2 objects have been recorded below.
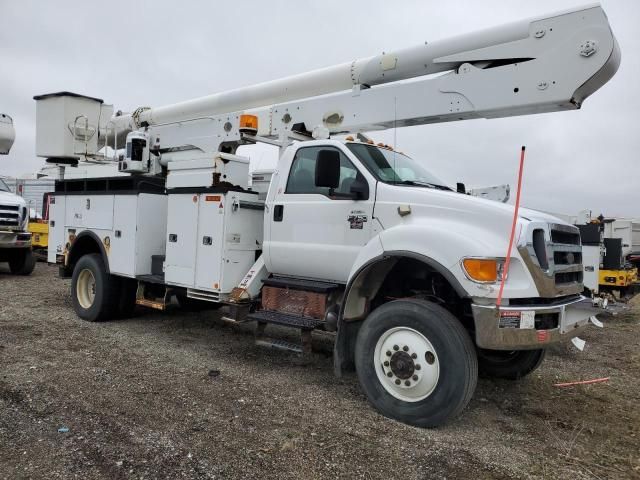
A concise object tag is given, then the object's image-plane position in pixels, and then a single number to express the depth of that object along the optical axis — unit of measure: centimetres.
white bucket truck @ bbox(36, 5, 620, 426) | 394
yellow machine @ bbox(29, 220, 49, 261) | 1579
